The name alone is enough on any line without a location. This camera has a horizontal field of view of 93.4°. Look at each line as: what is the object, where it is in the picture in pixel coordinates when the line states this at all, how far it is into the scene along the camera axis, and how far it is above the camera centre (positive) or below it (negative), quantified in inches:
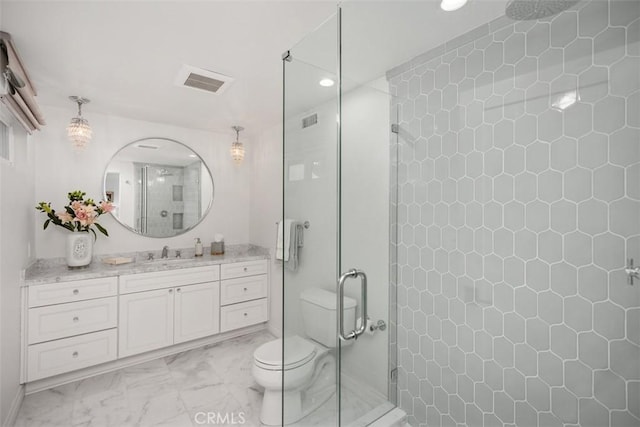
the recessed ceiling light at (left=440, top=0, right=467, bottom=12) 48.5 +34.4
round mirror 114.5 +11.6
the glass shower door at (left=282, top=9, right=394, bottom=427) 52.4 -1.0
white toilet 52.9 -26.1
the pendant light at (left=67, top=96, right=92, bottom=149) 94.6 +27.2
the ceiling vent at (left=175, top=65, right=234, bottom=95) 77.2 +37.1
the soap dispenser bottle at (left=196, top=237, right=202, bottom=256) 126.1 -13.6
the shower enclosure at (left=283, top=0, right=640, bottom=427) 39.1 +1.5
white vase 95.3 -10.8
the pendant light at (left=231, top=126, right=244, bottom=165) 127.1 +27.2
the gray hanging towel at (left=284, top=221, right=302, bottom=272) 58.9 -5.9
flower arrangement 95.0 +0.8
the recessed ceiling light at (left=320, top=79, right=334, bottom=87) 52.7 +23.3
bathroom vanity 84.0 -31.3
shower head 41.0 +29.4
